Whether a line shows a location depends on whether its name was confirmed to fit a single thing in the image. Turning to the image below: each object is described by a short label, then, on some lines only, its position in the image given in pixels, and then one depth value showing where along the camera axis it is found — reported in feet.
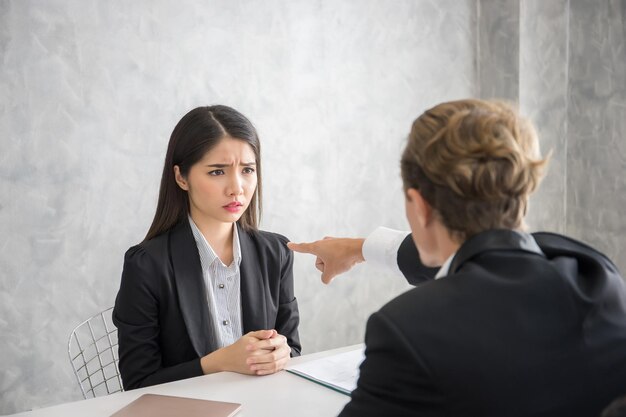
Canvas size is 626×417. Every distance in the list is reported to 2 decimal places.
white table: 4.92
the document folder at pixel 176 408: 4.72
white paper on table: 5.36
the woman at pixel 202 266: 6.39
